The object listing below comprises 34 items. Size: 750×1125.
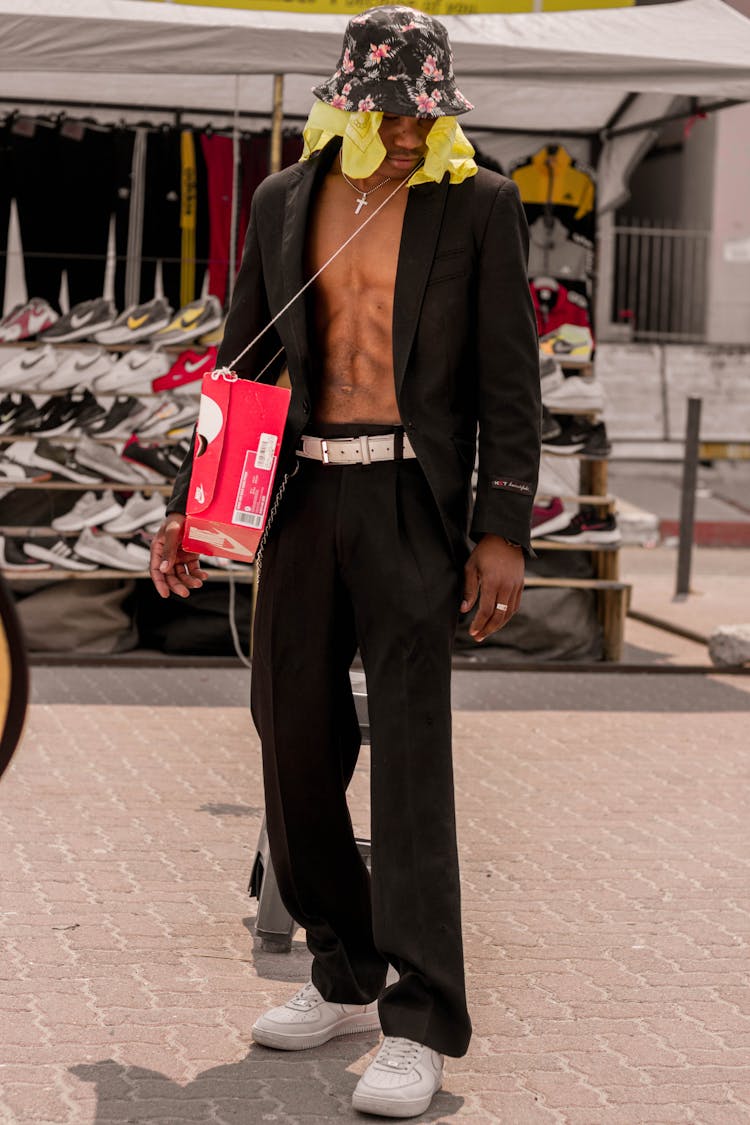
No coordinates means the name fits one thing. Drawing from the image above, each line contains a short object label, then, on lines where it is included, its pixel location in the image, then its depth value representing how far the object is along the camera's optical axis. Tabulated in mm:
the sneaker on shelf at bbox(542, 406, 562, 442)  15948
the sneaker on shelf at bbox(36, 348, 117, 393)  15609
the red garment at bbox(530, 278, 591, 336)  17079
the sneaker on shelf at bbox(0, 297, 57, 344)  15689
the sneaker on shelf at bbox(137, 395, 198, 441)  15582
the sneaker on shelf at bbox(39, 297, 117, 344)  15756
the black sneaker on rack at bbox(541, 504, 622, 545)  16143
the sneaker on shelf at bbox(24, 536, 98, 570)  15569
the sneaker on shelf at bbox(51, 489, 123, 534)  15636
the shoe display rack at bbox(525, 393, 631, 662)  16130
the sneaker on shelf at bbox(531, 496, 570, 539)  16063
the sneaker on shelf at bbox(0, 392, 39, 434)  15622
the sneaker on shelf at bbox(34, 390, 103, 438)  15662
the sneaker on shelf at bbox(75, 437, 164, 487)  15609
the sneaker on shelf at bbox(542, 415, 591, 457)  16023
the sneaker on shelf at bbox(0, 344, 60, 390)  15529
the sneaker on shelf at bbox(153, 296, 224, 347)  15676
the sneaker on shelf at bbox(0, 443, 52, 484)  15582
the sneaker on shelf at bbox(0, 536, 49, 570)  15502
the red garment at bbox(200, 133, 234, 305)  17974
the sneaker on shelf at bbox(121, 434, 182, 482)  15622
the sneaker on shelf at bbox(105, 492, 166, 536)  15609
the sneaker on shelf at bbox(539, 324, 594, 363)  16384
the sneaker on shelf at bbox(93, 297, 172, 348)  15742
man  6378
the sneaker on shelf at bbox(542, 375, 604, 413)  15996
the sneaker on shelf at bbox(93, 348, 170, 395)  15555
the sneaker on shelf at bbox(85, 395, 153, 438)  15609
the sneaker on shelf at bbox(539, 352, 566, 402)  15996
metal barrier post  20580
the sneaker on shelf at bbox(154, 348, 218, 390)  15609
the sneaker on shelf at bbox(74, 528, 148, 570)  15542
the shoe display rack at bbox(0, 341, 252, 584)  15569
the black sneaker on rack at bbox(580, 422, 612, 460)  16117
